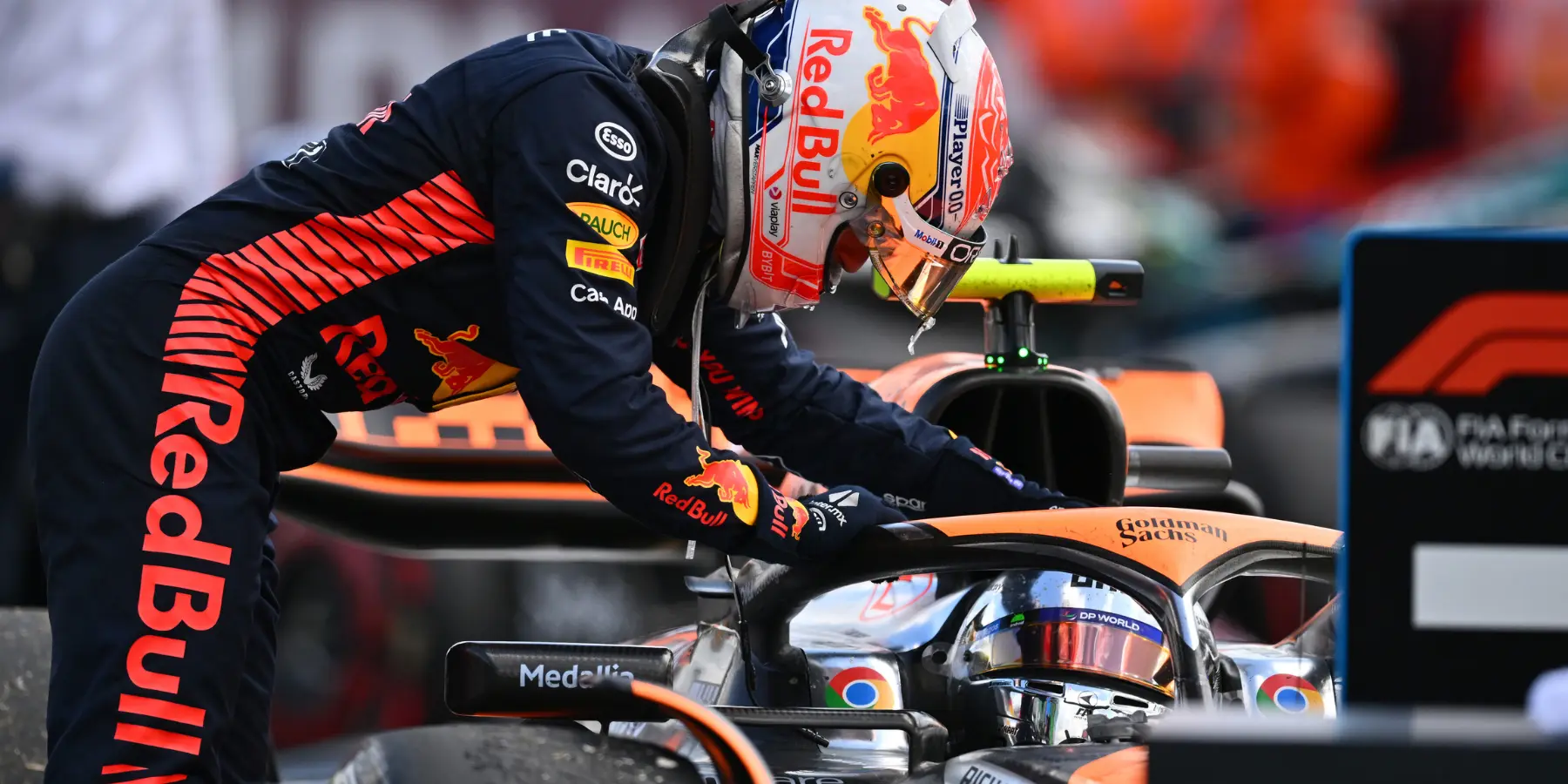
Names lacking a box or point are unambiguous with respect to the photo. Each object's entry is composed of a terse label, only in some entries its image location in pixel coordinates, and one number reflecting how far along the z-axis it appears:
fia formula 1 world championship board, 21.49
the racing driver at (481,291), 22.33
